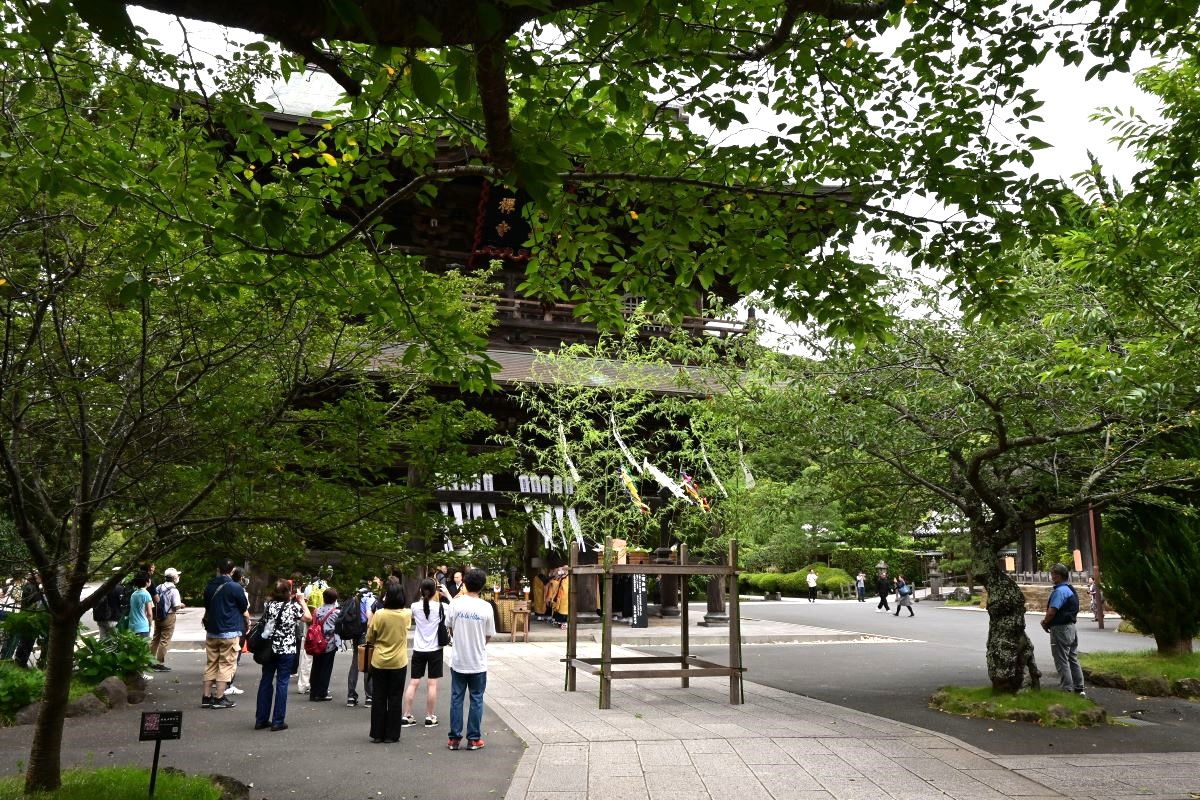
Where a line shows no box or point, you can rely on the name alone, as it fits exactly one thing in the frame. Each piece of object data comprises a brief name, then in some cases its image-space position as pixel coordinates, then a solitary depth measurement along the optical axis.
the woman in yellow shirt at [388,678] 8.16
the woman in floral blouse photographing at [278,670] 8.74
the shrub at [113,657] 10.08
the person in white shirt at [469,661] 7.76
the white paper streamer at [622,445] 19.47
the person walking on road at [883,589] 31.86
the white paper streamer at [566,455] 19.30
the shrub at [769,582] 43.97
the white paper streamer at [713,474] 21.17
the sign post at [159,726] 5.68
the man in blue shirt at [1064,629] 10.66
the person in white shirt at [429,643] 8.91
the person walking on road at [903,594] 29.30
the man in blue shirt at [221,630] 9.96
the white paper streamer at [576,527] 18.61
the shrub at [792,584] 42.97
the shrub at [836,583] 42.25
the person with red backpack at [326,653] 10.30
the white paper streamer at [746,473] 20.61
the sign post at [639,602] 21.36
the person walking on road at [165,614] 13.68
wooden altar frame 9.88
